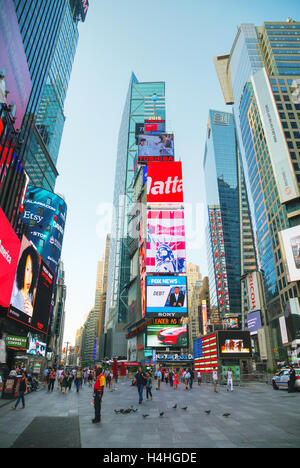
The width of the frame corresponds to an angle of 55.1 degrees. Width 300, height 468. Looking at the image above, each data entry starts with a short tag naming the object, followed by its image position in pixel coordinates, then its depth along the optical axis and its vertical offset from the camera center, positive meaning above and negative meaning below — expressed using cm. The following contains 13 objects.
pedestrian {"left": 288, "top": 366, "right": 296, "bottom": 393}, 2172 -114
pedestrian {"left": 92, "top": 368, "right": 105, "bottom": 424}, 1025 -98
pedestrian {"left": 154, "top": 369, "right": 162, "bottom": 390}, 2700 -119
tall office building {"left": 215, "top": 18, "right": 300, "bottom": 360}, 6806 +5528
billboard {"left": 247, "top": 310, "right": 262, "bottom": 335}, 8198 +1132
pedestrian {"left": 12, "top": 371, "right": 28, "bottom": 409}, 1353 -100
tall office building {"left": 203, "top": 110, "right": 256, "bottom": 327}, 12100 +7335
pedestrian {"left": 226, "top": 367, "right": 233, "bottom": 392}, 2571 -104
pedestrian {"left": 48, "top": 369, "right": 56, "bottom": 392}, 2505 -137
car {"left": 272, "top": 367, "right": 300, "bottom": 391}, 2210 -117
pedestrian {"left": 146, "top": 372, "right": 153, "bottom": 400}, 1820 -126
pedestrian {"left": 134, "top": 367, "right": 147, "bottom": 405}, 1590 -90
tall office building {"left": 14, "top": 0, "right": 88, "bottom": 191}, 4453 +5602
